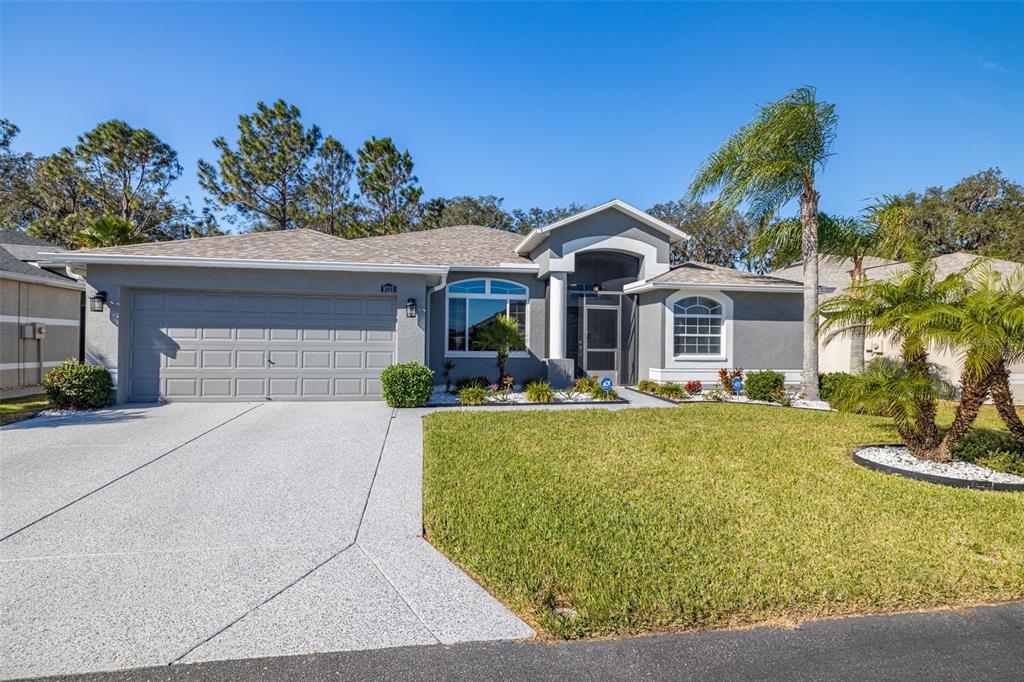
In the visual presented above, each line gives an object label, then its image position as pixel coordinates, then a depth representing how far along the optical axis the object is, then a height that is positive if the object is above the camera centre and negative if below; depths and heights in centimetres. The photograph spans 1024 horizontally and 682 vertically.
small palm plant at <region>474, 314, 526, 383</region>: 1359 +4
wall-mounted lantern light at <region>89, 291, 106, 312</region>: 1098 +65
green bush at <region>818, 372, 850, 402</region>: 1291 -108
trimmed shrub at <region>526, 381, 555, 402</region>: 1226 -136
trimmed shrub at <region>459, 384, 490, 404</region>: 1184 -138
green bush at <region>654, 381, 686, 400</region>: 1318 -136
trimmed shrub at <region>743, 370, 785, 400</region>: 1315 -116
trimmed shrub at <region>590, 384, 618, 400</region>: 1259 -140
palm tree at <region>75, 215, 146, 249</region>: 1502 +301
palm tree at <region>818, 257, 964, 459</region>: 643 +41
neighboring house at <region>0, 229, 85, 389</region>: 1312 +36
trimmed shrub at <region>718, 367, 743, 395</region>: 1405 -106
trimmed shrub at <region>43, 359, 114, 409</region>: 1026 -110
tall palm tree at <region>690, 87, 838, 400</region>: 1240 +438
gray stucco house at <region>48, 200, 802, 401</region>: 1150 +72
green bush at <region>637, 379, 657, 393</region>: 1414 -133
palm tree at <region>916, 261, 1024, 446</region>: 584 +10
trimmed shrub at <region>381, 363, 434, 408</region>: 1126 -111
